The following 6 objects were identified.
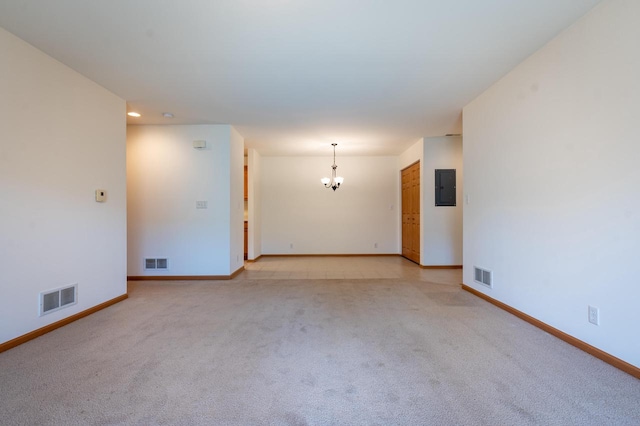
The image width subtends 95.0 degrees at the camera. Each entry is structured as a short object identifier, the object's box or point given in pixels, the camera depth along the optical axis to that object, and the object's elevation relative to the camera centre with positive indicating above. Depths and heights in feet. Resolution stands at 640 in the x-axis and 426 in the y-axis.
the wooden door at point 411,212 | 20.83 +0.01
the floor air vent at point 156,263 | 15.98 -2.74
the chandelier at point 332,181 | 23.47 +2.56
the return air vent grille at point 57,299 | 8.87 -2.74
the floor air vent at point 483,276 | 11.65 -2.66
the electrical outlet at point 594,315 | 7.13 -2.55
